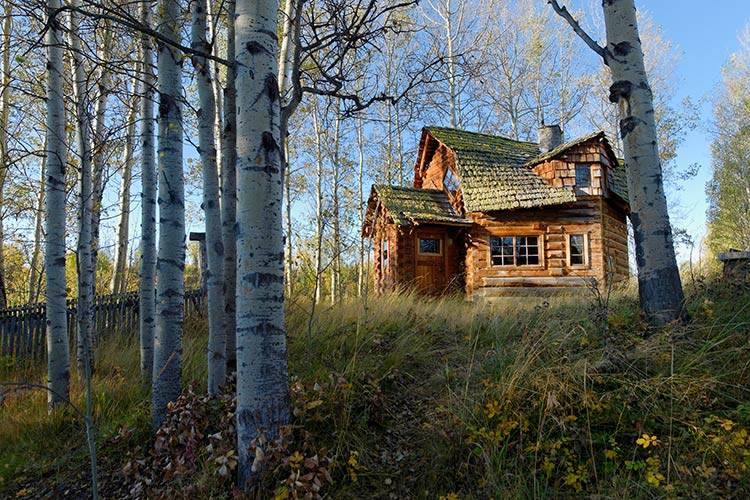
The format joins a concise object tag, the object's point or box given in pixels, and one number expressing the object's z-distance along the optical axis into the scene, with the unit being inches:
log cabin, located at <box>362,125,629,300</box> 499.8
